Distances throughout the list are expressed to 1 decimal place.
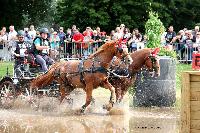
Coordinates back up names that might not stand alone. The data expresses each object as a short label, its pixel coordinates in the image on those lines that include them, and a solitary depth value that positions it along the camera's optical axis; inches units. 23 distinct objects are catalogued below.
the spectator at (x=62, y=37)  1061.3
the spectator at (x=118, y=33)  1009.0
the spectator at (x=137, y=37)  1053.6
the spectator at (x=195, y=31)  1029.2
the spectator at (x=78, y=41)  1031.6
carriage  659.4
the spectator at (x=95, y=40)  1031.4
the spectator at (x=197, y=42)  1015.6
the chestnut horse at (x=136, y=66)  632.4
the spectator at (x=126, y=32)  1018.6
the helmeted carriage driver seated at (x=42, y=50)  662.5
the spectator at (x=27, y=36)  983.1
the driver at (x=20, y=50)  687.1
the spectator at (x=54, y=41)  1016.7
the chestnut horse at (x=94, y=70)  602.9
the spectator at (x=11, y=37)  1037.8
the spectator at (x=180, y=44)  1040.9
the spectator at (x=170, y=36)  1050.1
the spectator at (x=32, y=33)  1014.6
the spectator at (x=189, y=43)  1027.3
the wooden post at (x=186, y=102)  352.2
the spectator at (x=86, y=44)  1026.1
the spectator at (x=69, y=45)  1047.6
